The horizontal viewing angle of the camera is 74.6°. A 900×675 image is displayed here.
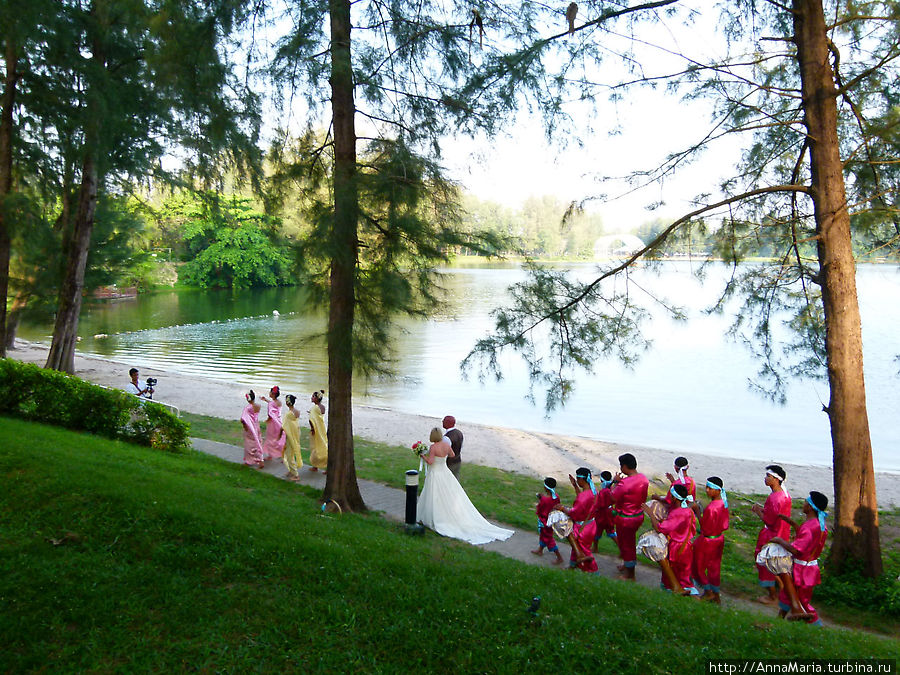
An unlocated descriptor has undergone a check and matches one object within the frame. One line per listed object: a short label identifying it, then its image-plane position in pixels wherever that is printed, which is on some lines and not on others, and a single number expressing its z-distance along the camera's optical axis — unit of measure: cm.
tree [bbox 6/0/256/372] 846
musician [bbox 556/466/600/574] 719
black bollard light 800
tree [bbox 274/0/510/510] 811
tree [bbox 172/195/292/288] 5550
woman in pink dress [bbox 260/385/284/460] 1170
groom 993
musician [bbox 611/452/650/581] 708
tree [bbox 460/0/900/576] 707
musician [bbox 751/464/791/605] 648
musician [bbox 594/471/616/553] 754
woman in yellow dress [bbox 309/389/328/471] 1132
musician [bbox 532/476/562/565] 755
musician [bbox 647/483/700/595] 655
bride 848
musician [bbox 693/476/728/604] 655
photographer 1418
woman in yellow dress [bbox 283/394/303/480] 1082
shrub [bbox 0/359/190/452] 1038
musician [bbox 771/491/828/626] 585
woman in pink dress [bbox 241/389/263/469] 1120
